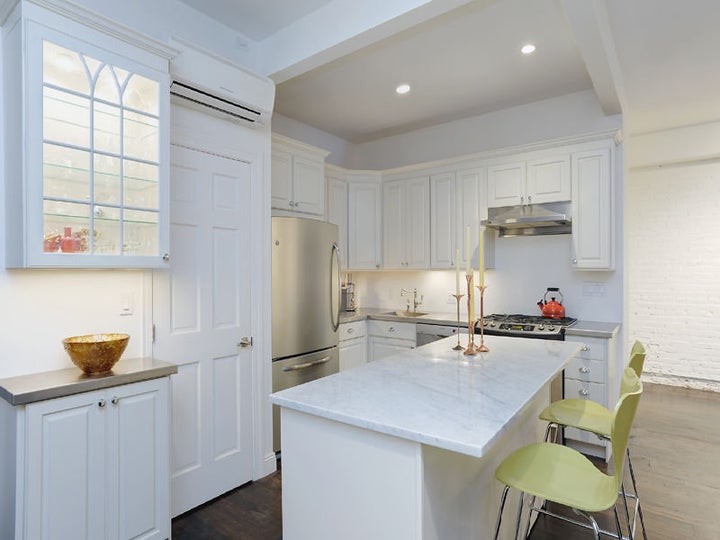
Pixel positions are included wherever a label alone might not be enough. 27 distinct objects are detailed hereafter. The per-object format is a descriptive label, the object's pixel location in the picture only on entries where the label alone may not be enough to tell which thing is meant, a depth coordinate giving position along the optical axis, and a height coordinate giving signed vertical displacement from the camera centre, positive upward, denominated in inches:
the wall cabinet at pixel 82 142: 68.7 +22.6
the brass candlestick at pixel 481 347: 85.1 -16.1
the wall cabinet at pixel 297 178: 137.4 +31.1
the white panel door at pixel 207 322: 95.0 -12.9
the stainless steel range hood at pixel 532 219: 141.7 +17.0
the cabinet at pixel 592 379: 123.3 -32.9
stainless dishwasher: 153.4 -23.5
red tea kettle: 147.6 -14.5
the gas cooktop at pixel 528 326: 130.3 -18.8
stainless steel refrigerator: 121.7 -10.3
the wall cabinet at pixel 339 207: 172.9 +25.7
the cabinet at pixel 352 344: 161.0 -29.6
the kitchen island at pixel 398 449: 47.4 -22.1
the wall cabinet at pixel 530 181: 141.9 +30.6
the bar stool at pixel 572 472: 51.8 -28.7
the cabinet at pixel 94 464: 65.0 -33.0
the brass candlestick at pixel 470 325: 82.8 -11.6
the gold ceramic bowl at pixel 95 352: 73.4 -14.9
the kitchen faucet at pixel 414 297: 189.2 -12.9
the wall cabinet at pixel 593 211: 134.6 +18.6
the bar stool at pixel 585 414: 74.8 -29.0
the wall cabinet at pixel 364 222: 181.3 +19.9
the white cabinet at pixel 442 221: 166.1 +19.1
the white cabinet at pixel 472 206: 158.6 +23.8
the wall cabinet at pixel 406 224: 173.8 +19.0
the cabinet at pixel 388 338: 163.8 -27.5
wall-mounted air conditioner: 91.7 +42.3
